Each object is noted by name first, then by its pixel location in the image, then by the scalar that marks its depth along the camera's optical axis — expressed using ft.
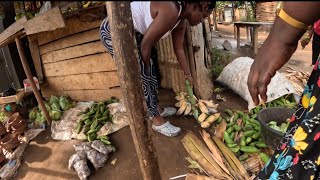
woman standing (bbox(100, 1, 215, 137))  7.36
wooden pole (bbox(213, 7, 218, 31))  36.56
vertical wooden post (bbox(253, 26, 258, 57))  19.76
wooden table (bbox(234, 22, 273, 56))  19.69
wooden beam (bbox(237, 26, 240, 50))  23.11
